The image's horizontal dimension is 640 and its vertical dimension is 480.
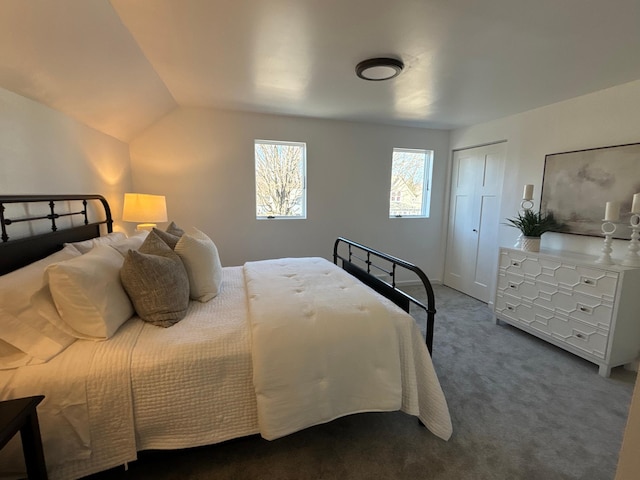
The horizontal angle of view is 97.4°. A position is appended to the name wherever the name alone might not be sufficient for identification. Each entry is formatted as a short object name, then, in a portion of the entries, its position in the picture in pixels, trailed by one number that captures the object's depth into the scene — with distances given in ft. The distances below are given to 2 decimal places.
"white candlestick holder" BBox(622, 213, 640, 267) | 7.39
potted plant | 9.39
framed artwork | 7.84
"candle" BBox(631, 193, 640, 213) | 7.13
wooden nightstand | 3.05
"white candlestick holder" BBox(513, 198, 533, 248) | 10.07
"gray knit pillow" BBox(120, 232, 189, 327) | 4.95
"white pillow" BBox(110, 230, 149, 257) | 6.13
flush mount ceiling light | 6.69
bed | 3.84
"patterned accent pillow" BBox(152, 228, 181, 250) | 6.30
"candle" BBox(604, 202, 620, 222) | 7.54
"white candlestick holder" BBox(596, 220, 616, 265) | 7.62
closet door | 12.00
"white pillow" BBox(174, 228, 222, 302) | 6.02
